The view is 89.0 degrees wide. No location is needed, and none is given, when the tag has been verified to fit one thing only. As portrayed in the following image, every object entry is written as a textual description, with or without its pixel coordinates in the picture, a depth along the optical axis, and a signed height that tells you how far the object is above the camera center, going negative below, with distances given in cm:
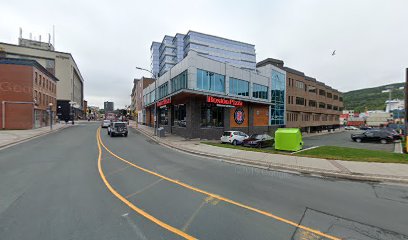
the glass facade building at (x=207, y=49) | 7638 +2734
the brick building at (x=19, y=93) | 3209 +356
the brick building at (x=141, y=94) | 5988 +718
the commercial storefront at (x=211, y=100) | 2509 +251
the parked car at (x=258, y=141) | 2080 -224
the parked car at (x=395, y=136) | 2812 -206
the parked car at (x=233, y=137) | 2261 -204
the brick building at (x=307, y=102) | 4533 +463
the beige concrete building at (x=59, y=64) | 6600 +1822
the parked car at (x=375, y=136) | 2802 -224
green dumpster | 1692 -170
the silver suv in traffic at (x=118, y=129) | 2679 -158
